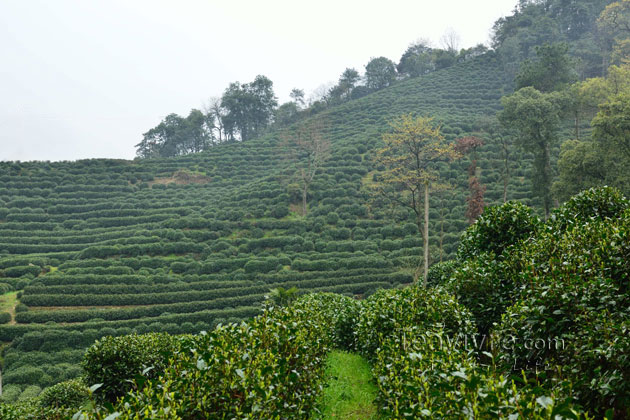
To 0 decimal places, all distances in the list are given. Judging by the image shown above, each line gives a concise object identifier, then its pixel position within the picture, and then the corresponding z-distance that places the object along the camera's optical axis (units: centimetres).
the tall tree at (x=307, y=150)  3466
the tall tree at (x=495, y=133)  3193
